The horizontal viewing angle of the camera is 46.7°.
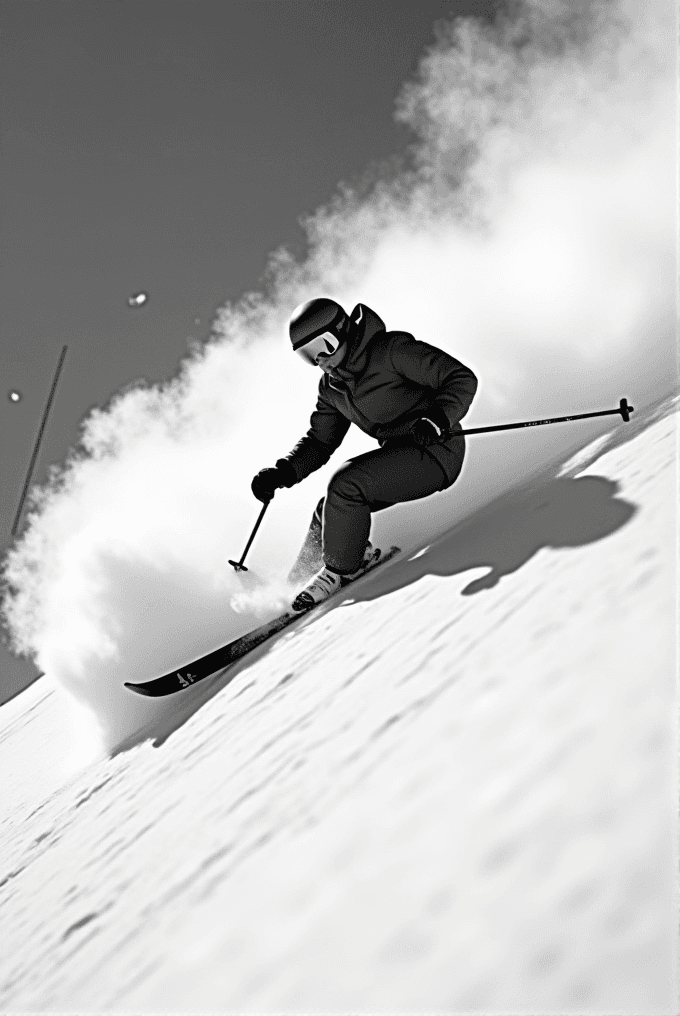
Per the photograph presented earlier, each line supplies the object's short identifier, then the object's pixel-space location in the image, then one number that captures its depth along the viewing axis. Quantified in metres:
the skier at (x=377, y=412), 4.54
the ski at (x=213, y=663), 4.93
